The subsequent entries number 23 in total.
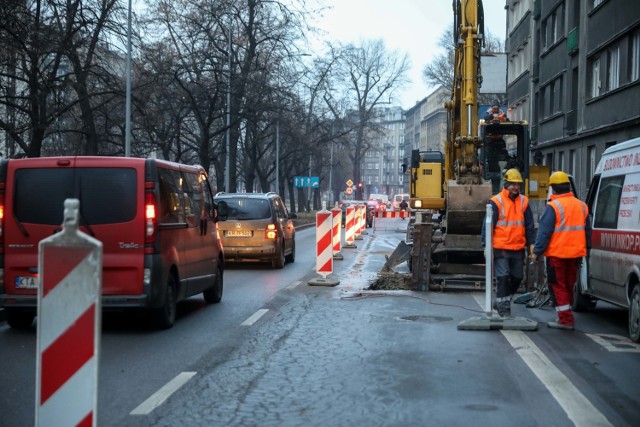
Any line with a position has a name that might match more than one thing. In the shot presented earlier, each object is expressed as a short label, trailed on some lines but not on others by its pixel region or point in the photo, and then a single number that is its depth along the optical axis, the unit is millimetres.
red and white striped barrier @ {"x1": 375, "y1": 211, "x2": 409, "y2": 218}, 37447
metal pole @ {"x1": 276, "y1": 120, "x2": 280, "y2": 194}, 56356
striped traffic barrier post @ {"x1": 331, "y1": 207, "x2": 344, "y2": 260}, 21438
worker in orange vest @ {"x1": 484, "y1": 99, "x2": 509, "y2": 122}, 18734
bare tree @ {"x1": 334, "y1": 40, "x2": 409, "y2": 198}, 74938
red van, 10117
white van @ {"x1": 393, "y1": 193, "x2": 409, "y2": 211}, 70400
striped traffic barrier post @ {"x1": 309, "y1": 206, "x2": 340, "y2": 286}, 16344
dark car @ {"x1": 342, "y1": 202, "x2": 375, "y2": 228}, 49688
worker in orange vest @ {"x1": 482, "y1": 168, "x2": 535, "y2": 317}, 10844
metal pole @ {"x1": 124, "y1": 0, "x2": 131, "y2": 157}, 27081
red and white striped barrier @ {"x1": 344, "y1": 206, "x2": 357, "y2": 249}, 31481
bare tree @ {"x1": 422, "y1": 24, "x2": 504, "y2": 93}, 74438
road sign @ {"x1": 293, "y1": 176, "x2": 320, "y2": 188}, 61219
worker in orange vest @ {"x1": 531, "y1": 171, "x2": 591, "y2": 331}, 10609
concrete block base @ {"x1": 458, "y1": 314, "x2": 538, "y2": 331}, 10547
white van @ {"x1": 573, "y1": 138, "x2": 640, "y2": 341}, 9922
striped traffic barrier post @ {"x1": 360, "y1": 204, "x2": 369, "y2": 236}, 39441
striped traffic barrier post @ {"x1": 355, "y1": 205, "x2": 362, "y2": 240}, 34544
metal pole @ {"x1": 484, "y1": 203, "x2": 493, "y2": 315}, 10477
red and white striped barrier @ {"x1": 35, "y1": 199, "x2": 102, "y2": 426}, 4262
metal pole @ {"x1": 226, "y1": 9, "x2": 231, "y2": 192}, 36984
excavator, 16750
